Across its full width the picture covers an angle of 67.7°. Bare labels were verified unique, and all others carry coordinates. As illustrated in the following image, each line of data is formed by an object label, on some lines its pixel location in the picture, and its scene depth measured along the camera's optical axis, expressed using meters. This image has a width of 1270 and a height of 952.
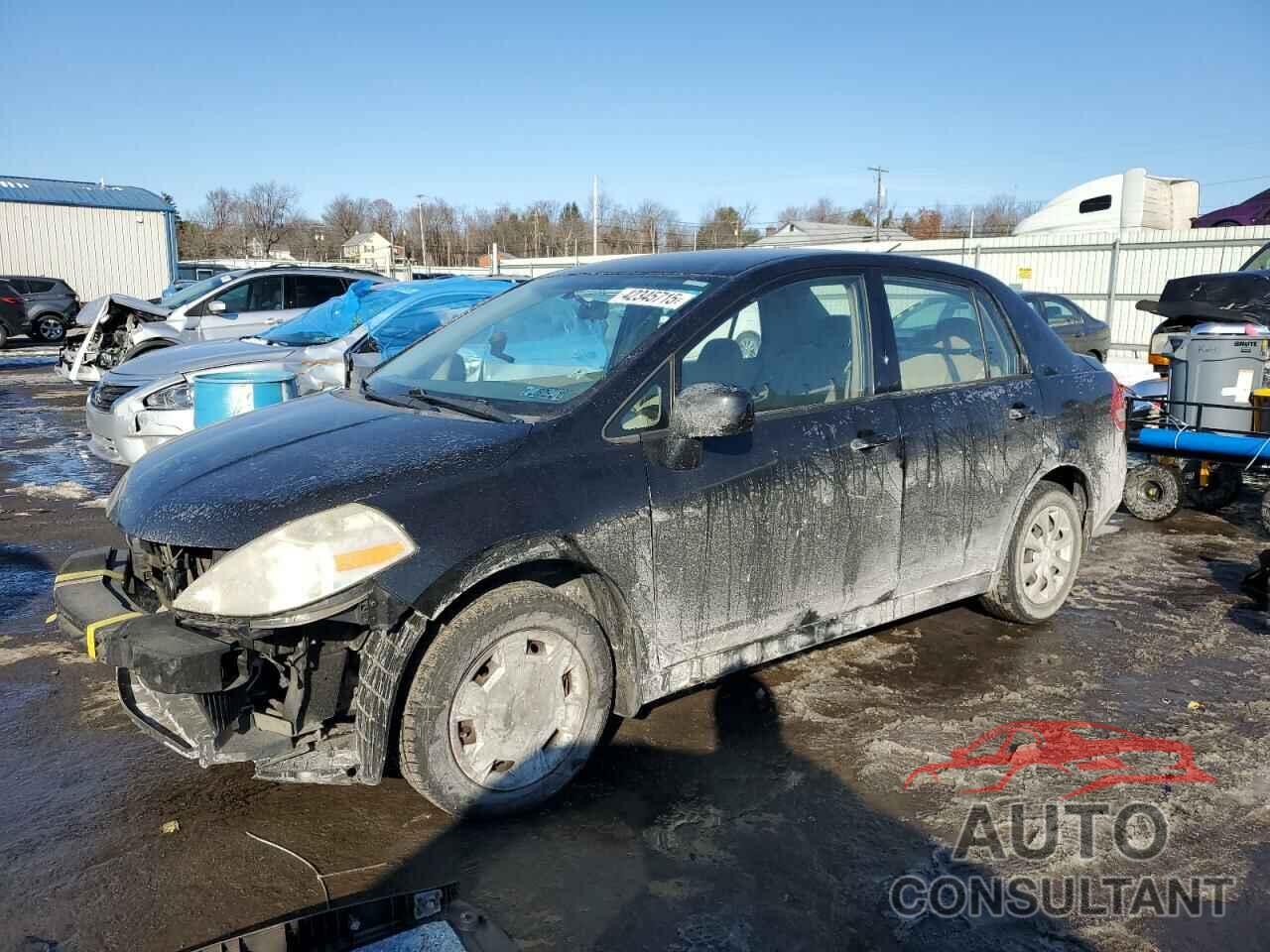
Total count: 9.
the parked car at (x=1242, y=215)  24.83
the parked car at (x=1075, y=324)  14.96
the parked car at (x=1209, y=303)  7.63
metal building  29.31
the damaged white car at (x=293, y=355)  6.80
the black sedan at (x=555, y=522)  2.72
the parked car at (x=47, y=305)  22.61
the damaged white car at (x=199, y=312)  12.07
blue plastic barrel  5.26
